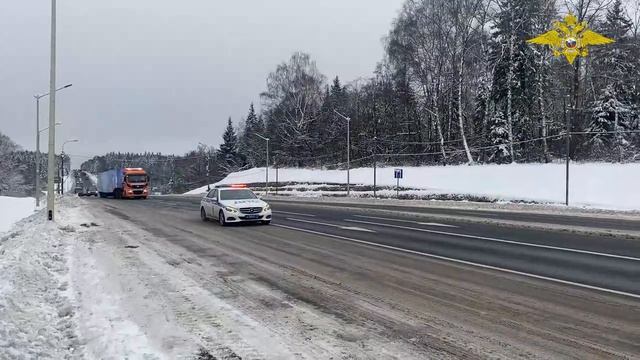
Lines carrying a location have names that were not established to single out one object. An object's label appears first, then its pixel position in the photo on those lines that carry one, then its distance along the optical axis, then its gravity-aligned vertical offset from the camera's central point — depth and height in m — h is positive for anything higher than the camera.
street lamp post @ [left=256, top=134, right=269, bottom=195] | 65.16 -0.79
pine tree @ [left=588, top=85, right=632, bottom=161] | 39.28 +5.15
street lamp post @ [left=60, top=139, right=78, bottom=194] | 82.67 +1.91
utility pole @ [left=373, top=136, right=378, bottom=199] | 65.56 +4.83
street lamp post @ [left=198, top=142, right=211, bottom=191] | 111.64 +5.90
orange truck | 51.72 +0.07
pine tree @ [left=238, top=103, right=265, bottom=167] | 92.12 +7.87
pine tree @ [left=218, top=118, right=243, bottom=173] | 102.31 +6.34
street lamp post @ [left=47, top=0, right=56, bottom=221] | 19.55 +2.39
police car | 18.75 -0.88
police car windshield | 20.14 -0.47
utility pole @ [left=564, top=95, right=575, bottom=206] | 30.58 -0.30
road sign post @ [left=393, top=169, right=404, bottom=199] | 39.47 +0.72
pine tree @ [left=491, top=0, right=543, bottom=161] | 43.34 +9.79
